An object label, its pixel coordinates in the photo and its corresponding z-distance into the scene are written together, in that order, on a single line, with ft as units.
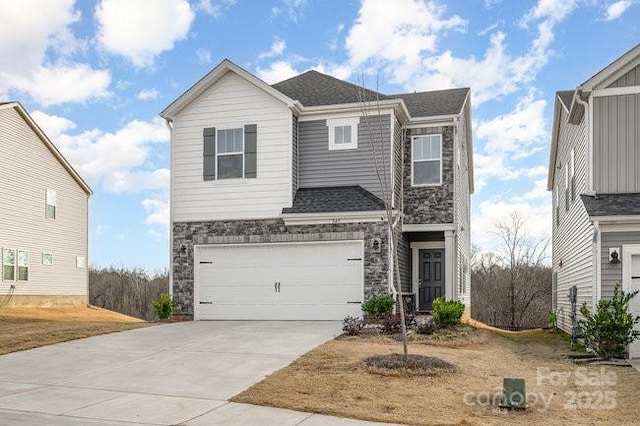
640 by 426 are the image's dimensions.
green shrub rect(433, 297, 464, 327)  49.55
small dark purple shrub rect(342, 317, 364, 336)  46.32
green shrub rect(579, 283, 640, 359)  41.32
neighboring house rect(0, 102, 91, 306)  79.97
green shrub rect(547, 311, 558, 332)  63.95
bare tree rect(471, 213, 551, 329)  107.55
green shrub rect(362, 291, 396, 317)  53.36
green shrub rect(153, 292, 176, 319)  60.75
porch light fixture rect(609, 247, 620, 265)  44.04
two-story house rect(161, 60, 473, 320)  57.82
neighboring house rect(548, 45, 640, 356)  43.98
